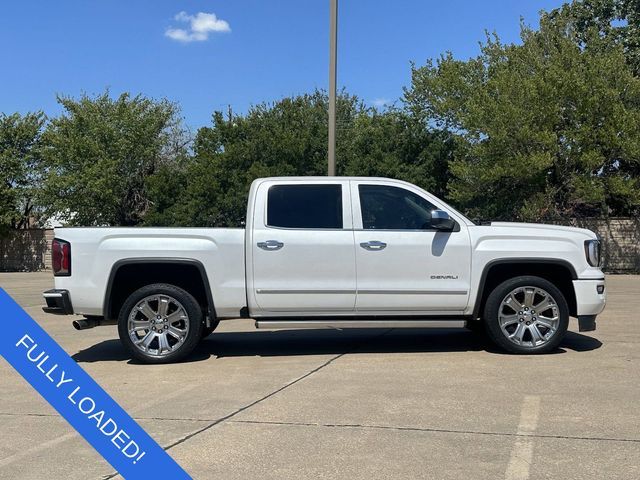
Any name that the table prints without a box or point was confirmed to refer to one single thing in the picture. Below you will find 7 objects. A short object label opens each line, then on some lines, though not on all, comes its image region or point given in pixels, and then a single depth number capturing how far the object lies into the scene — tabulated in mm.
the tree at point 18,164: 30375
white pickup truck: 7547
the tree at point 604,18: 31219
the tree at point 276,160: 26984
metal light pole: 14031
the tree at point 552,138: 21672
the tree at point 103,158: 29578
